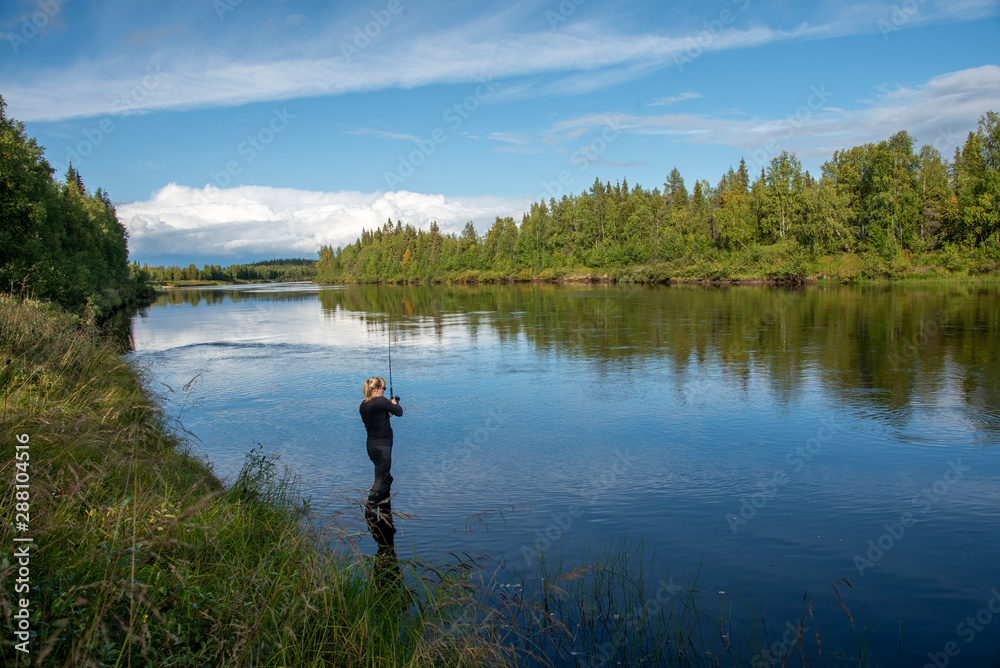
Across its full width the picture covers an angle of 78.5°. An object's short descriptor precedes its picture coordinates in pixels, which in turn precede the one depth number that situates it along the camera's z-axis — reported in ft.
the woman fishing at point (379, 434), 26.81
